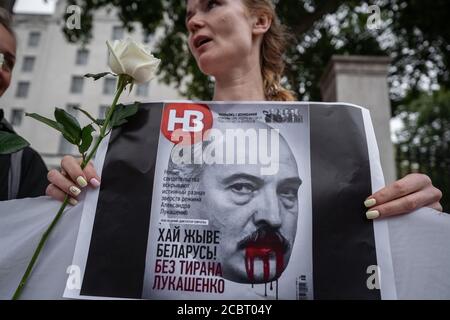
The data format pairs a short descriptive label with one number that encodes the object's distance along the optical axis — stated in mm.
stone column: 3359
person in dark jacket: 1101
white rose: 781
